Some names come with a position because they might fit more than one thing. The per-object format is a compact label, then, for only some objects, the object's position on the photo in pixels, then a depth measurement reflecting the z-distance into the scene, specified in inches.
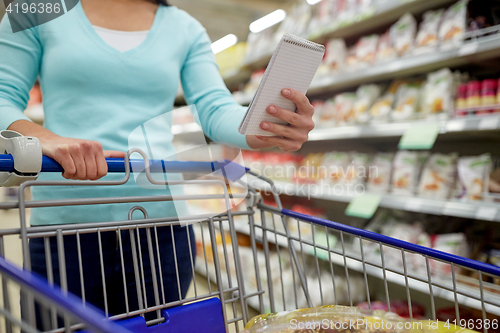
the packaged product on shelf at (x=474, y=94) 63.7
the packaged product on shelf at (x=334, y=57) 89.9
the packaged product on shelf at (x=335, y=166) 89.0
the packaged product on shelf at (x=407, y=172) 75.1
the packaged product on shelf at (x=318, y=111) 97.9
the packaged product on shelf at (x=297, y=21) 99.6
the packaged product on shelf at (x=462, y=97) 65.9
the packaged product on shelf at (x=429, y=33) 70.6
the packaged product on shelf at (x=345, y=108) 88.3
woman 31.8
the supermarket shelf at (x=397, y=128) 57.5
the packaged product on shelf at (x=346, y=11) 81.7
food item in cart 26.1
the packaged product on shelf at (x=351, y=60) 85.4
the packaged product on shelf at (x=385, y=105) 80.4
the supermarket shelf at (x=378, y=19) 73.2
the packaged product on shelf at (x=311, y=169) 96.0
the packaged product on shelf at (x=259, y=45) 110.7
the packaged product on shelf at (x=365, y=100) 85.1
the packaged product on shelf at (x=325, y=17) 88.3
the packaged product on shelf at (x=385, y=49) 78.2
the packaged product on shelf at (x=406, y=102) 75.5
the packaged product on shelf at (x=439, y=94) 68.1
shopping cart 16.5
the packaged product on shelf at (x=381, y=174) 80.0
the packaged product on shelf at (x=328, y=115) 92.0
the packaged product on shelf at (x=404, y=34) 75.2
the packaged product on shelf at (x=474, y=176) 63.1
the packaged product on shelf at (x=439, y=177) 69.7
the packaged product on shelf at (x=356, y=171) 85.0
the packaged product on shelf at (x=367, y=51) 83.7
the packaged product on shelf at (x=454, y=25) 64.6
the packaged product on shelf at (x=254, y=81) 116.0
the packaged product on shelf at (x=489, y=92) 61.9
